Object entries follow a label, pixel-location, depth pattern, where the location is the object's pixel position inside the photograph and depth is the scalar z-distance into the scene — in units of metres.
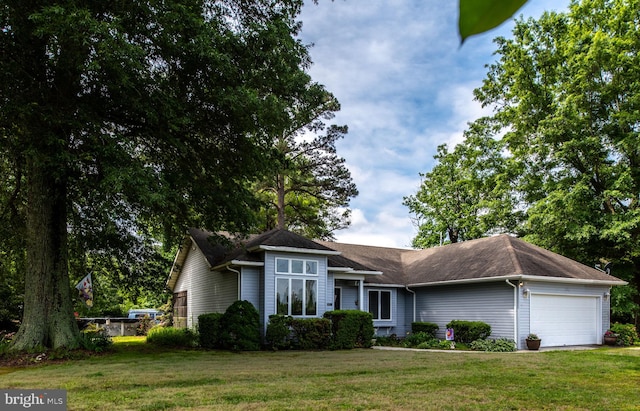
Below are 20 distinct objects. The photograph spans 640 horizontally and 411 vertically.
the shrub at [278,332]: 15.09
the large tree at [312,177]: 25.36
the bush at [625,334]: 17.89
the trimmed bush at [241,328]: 14.59
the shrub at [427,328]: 18.97
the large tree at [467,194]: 25.39
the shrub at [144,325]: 24.14
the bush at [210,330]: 15.17
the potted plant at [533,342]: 16.03
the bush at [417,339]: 18.08
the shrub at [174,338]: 16.42
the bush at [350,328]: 15.84
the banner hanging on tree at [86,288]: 15.83
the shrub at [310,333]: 15.45
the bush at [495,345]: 15.92
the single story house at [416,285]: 16.38
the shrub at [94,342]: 13.05
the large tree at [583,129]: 20.47
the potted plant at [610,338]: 17.77
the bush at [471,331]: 17.00
